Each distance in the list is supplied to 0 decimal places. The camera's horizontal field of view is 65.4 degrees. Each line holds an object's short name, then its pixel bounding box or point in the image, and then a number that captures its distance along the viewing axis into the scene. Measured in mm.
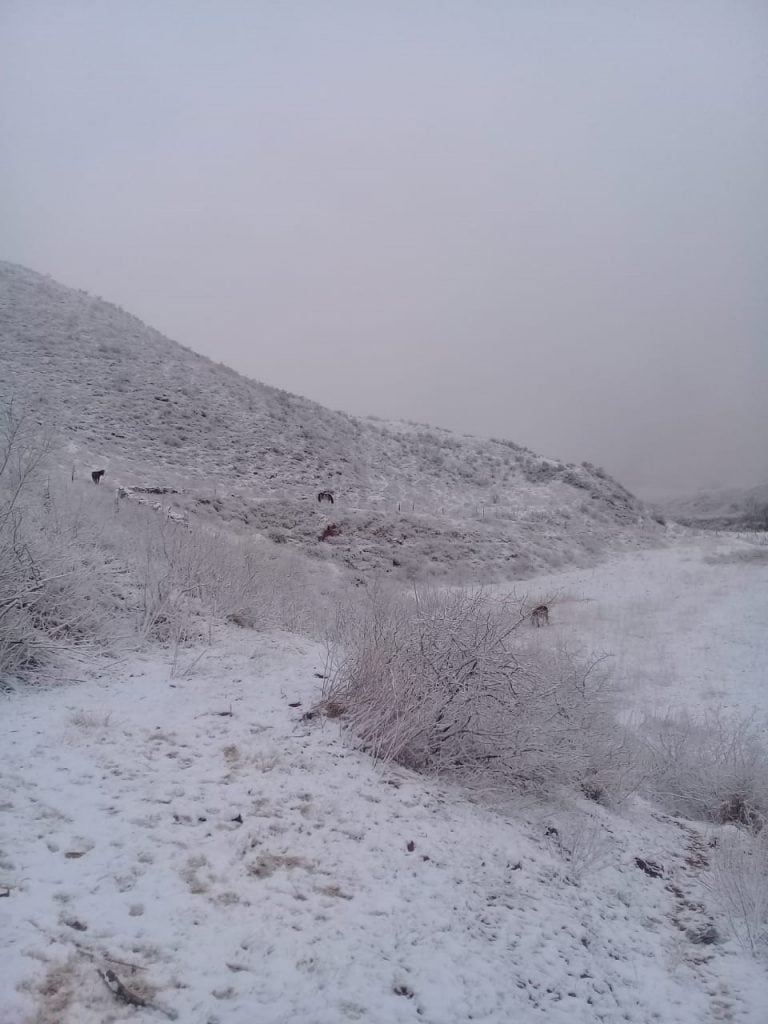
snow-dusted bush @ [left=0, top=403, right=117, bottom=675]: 4703
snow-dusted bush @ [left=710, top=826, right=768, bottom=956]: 3579
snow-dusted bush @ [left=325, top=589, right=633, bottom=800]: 4652
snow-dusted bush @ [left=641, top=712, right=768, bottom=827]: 5641
